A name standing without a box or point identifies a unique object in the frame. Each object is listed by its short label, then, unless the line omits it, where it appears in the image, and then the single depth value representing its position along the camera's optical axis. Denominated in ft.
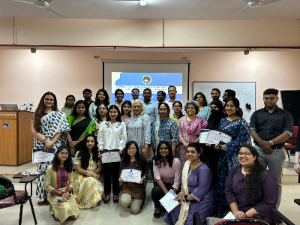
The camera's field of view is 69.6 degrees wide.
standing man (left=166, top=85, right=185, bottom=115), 14.20
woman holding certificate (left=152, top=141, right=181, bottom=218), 9.48
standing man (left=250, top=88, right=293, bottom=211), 8.76
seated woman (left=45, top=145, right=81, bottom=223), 8.89
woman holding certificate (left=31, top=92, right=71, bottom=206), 10.55
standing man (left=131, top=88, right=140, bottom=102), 14.56
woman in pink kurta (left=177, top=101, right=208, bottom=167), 10.20
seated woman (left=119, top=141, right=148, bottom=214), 9.94
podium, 15.20
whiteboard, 19.99
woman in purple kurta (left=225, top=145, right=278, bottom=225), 6.54
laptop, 15.76
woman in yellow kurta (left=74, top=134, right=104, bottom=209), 10.24
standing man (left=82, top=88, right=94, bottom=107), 14.17
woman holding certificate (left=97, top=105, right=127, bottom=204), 10.79
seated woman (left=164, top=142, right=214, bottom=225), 8.15
